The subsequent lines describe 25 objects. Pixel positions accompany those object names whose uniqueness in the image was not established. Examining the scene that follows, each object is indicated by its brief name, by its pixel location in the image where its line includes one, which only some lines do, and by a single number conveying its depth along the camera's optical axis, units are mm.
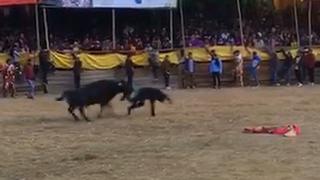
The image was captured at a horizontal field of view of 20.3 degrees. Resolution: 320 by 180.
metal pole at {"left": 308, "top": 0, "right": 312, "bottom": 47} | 34594
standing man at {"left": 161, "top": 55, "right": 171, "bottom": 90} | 32312
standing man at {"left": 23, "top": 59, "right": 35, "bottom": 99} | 29641
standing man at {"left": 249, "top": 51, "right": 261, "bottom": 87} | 33219
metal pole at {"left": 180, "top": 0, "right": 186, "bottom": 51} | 33594
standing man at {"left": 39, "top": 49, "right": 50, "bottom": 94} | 30922
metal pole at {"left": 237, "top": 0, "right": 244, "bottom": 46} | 34344
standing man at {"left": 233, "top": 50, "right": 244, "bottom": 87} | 32875
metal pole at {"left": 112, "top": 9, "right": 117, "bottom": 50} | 31878
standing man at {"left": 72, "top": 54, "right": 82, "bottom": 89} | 30891
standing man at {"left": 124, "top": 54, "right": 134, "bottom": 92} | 31531
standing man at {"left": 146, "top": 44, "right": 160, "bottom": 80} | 32469
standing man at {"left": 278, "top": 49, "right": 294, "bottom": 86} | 33438
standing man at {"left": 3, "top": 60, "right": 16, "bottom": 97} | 29547
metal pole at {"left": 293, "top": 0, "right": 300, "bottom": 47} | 35219
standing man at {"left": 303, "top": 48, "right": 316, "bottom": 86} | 33062
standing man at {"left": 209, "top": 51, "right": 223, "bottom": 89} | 32500
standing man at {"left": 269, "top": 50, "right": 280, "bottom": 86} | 33488
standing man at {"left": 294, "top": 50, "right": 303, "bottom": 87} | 33062
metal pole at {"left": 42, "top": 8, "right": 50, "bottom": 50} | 31284
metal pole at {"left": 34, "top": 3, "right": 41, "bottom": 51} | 31389
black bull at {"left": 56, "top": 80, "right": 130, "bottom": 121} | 20203
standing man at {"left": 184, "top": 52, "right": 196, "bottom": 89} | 32719
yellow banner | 31562
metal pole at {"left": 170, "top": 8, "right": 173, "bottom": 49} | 33319
